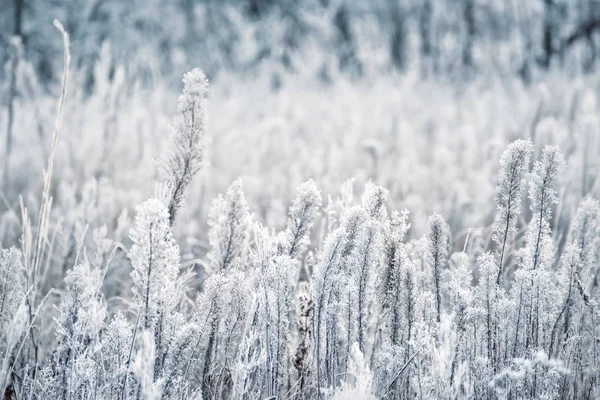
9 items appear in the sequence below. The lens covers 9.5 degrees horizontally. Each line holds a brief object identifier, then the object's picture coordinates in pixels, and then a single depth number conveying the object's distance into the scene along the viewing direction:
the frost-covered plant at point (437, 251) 5.68
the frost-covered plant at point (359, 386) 5.44
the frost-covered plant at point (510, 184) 5.66
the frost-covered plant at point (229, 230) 5.71
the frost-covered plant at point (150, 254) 5.50
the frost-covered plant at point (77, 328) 5.51
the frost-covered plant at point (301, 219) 5.67
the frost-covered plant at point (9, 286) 5.65
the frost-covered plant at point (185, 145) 5.69
